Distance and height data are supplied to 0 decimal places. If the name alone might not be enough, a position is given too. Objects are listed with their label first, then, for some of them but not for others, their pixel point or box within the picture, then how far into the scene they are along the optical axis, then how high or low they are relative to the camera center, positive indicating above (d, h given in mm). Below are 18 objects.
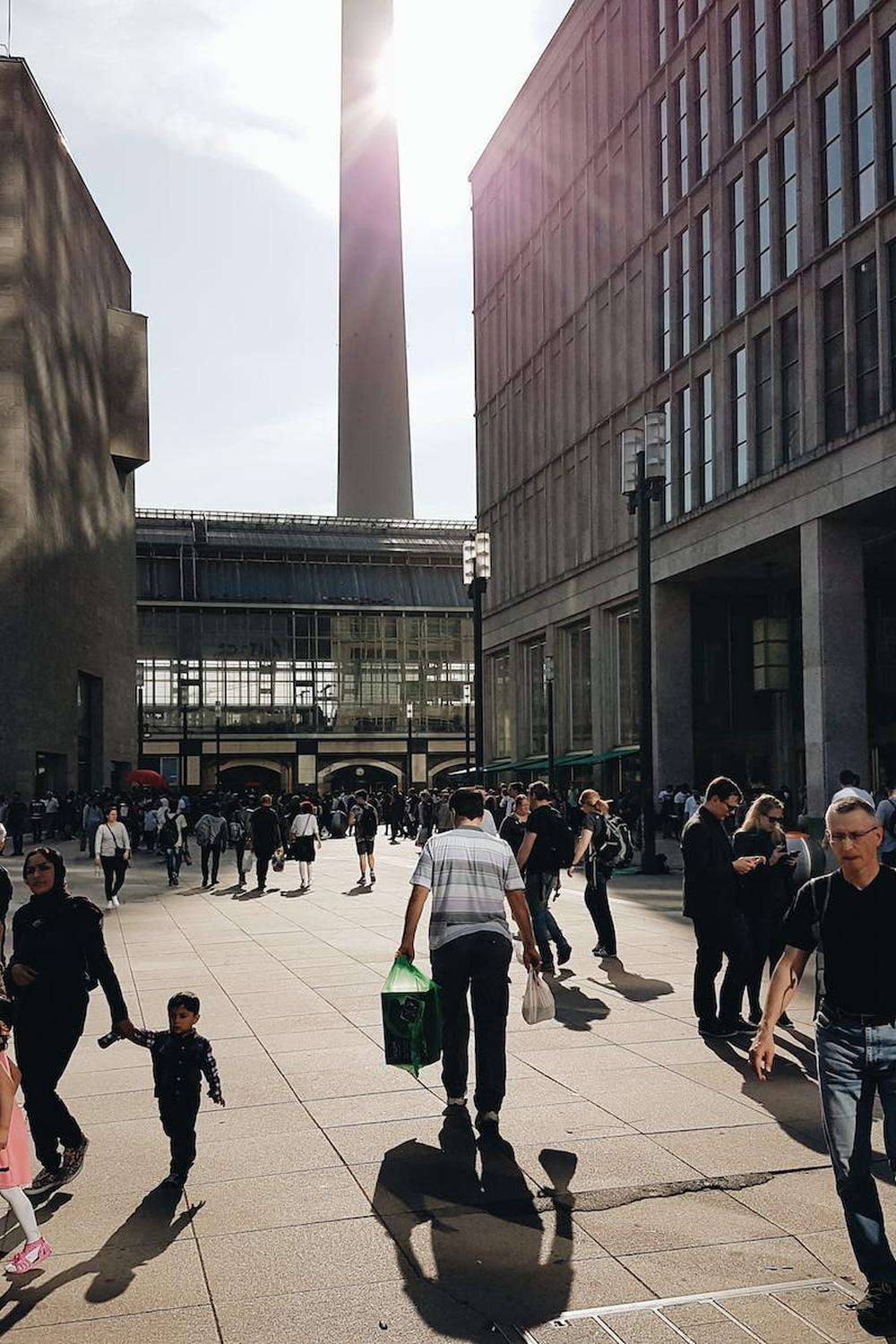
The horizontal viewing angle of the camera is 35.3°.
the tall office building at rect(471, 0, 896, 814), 33094 +11358
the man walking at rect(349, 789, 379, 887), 25891 -1268
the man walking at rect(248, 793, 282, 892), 25750 -1372
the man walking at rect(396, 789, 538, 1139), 7555 -915
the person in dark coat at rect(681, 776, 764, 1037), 10141 -1094
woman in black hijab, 6859 -1126
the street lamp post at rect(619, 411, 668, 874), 26281 +4933
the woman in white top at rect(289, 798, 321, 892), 26188 -1482
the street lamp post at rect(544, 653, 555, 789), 45469 +2483
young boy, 6691 -1486
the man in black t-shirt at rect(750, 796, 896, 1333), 4781 -922
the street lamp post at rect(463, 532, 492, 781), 34297 +4679
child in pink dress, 5449 -1626
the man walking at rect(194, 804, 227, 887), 26359 -1368
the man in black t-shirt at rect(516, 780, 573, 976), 12906 -903
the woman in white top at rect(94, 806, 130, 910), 21906 -1339
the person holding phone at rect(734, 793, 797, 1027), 10750 -957
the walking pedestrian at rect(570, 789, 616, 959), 13781 -1079
